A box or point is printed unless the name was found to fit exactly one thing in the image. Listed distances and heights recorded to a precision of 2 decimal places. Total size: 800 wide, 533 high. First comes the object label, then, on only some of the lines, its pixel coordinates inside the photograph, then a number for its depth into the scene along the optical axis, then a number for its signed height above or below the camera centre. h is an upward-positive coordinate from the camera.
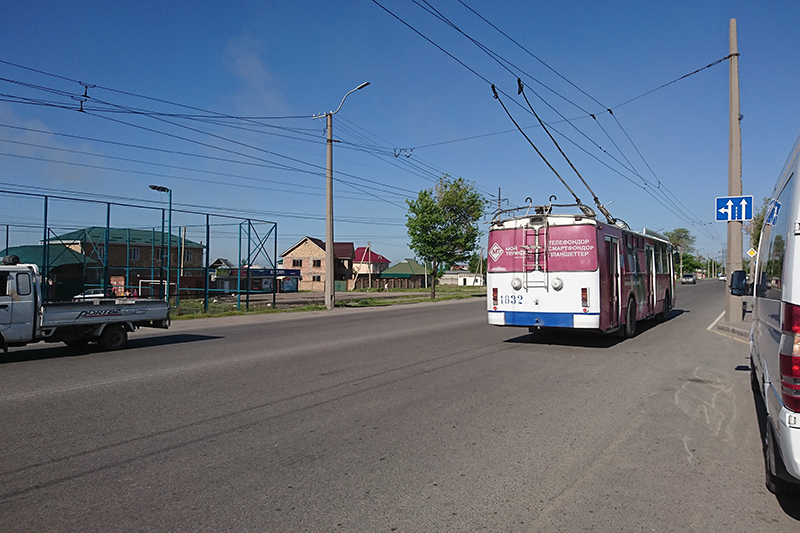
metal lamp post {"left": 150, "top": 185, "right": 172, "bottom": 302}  24.37 +1.91
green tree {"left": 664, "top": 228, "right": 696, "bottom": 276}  146.96 +13.32
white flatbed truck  10.66 -0.69
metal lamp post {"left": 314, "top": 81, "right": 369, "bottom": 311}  28.00 +1.87
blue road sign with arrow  16.73 +2.29
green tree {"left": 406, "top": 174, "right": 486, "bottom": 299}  41.91 +4.50
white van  3.41 -0.36
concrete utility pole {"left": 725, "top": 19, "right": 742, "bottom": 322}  18.36 +4.33
